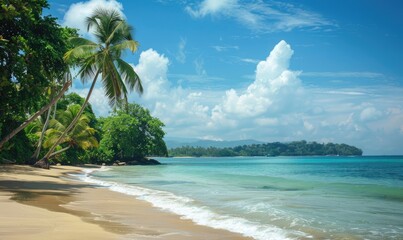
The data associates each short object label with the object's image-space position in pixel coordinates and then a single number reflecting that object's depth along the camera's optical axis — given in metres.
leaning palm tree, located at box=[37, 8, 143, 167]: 22.78
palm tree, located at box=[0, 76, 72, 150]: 18.61
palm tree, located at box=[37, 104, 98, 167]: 35.84
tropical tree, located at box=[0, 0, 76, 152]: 13.84
